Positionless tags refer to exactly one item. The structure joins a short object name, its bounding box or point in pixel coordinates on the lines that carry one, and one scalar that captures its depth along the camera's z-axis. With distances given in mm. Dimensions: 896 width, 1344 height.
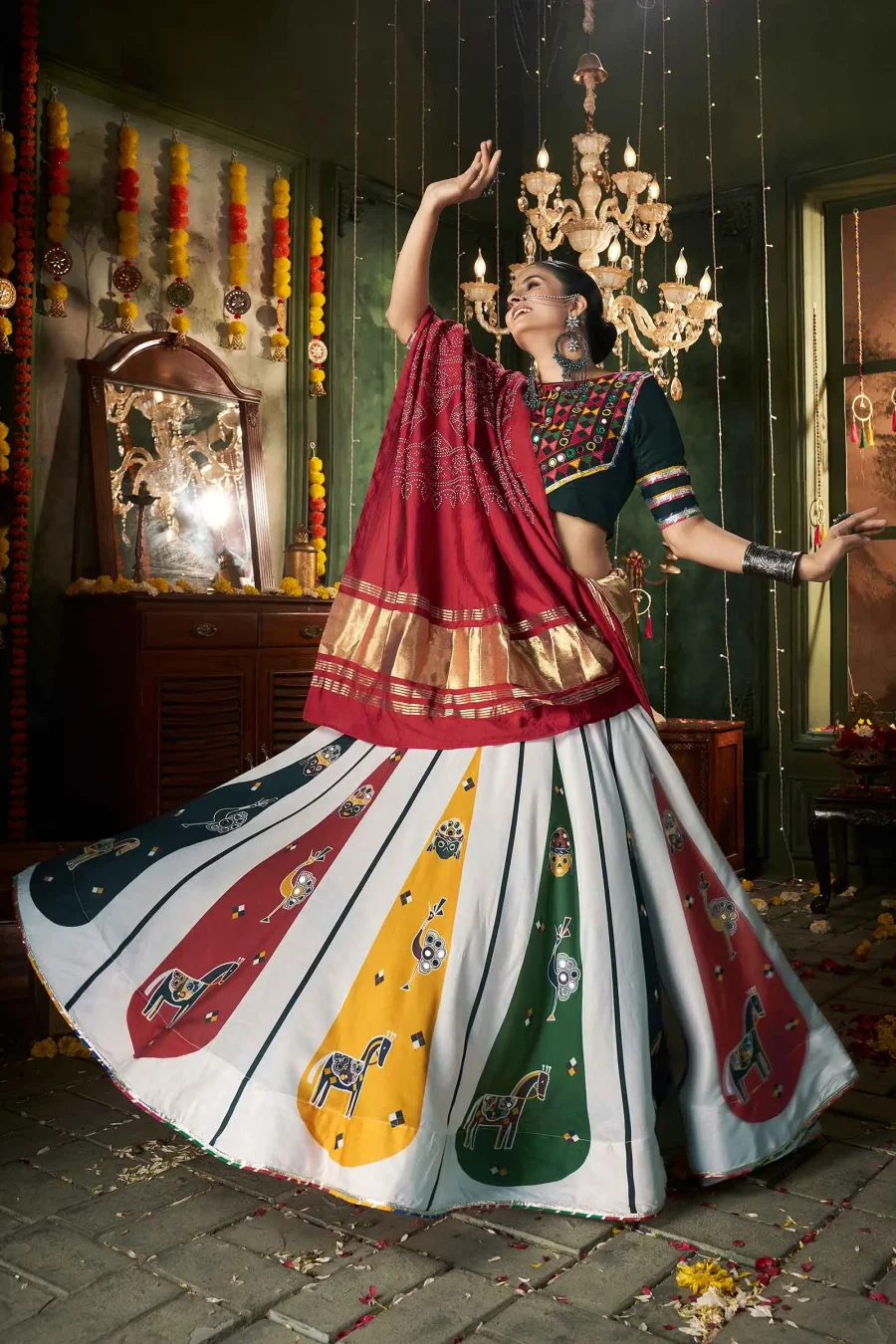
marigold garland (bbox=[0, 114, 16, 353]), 4004
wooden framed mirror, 4359
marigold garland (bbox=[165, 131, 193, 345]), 4574
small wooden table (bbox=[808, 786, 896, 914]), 4570
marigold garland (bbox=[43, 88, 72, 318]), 4172
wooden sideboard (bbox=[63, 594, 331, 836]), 3994
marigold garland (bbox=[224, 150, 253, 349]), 4809
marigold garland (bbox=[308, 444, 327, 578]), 5105
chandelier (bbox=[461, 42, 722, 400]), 4062
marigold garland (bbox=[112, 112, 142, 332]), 4395
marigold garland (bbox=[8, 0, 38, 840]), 4062
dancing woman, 1917
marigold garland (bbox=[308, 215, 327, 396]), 5109
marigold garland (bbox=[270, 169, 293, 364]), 4969
